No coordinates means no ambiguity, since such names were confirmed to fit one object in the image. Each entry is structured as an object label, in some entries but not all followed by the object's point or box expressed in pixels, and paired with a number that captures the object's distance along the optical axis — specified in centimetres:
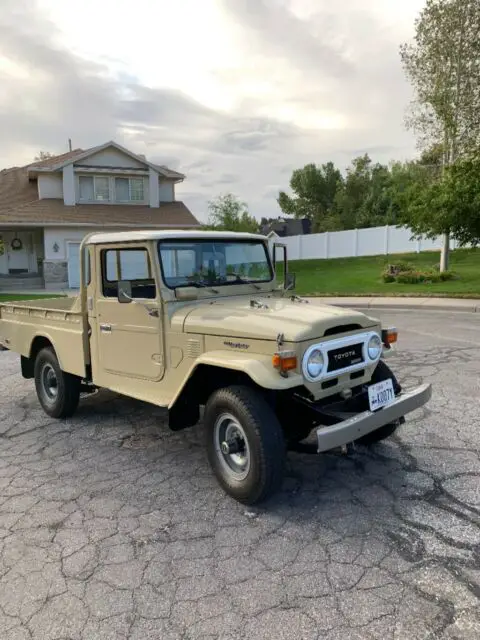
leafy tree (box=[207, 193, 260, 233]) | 3000
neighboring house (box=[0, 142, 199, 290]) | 2300
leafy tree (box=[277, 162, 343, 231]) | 5209
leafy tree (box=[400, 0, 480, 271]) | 2108
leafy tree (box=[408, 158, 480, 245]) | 1612
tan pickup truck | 331
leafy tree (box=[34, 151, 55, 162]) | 4259
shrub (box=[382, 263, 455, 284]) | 1897
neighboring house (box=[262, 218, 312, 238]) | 5284
